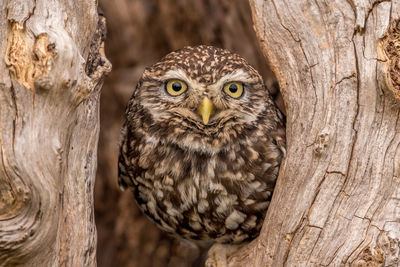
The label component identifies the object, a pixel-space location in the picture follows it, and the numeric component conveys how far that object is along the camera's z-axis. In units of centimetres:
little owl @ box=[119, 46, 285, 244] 580
